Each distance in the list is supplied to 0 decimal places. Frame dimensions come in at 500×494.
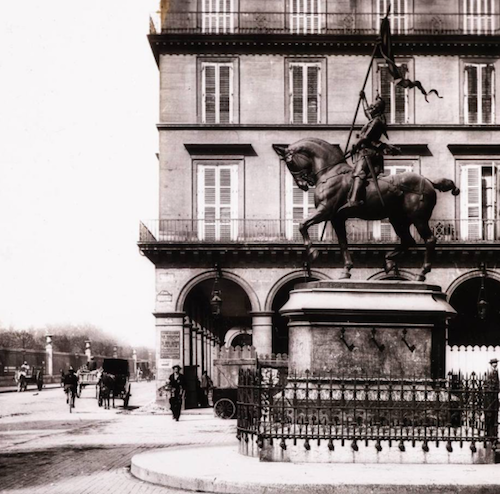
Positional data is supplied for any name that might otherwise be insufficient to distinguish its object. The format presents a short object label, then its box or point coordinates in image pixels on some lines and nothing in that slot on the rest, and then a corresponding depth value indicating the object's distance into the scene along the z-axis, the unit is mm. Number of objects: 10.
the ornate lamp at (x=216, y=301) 32156
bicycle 32594
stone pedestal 14430
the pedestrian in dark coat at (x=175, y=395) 27338
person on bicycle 32719
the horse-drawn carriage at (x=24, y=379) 51500
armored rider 15086
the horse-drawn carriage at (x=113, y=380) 35128
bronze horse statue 15523
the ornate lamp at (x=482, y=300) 32438
